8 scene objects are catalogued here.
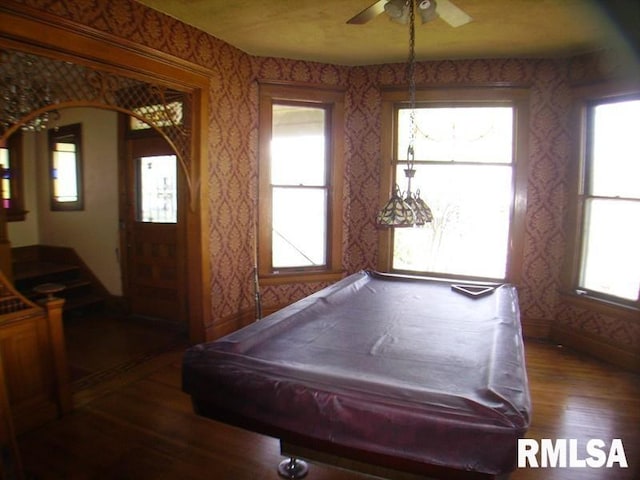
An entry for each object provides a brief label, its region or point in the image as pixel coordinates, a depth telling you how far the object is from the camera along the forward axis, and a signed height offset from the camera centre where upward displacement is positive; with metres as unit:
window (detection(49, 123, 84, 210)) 5.14 +0.46
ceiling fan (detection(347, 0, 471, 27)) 2.15 +1.06
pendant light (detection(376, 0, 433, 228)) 2.41 -0.04
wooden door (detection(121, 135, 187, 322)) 4.43 -0.32
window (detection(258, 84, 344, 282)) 4.39 +0.20
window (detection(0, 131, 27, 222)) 5.16 +0.36
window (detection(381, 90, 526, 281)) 4.18 +0.26
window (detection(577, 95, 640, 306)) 3.55 +0.02
